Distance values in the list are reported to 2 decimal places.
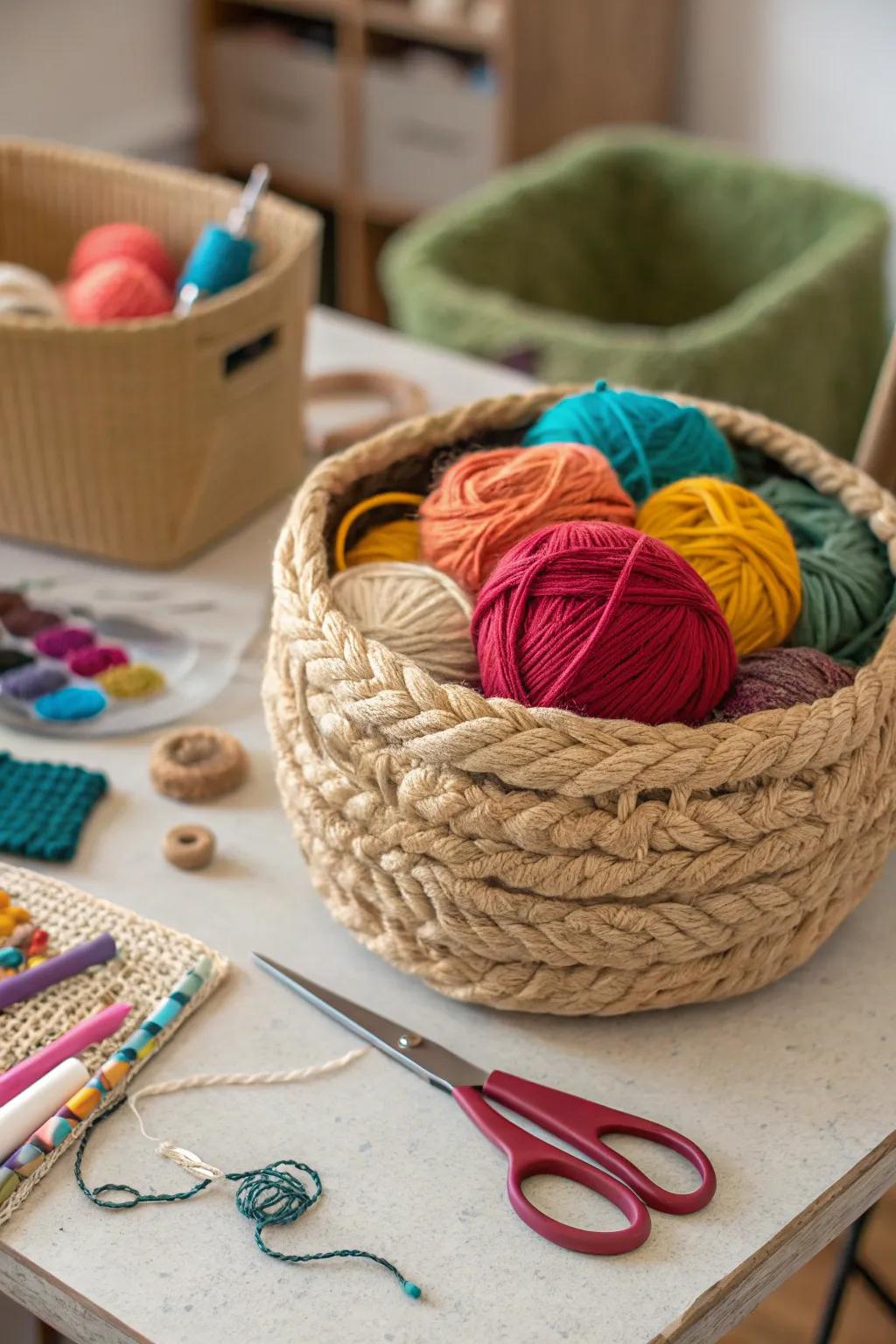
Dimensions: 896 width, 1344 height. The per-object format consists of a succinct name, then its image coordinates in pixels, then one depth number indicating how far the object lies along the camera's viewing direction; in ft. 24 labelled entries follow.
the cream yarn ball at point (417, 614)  1.82
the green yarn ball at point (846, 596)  1.95
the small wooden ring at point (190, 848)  2.08
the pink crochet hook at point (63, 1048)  1.70
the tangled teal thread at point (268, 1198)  1.58
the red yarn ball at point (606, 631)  1.68
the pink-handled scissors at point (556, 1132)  1.57
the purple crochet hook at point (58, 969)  1.82
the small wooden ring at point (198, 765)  2.21
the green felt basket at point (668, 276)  4.56
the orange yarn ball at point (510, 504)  1.92
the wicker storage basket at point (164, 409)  2.53
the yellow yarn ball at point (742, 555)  1.90
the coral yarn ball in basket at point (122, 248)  2.95
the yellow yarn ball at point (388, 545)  2.03
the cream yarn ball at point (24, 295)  2.74
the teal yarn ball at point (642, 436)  2.08
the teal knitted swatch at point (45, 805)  2.09
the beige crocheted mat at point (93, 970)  1.79
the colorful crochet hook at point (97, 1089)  1.62
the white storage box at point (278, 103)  7.40
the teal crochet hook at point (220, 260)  2.77
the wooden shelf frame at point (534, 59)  6.59
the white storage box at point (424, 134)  6.90
